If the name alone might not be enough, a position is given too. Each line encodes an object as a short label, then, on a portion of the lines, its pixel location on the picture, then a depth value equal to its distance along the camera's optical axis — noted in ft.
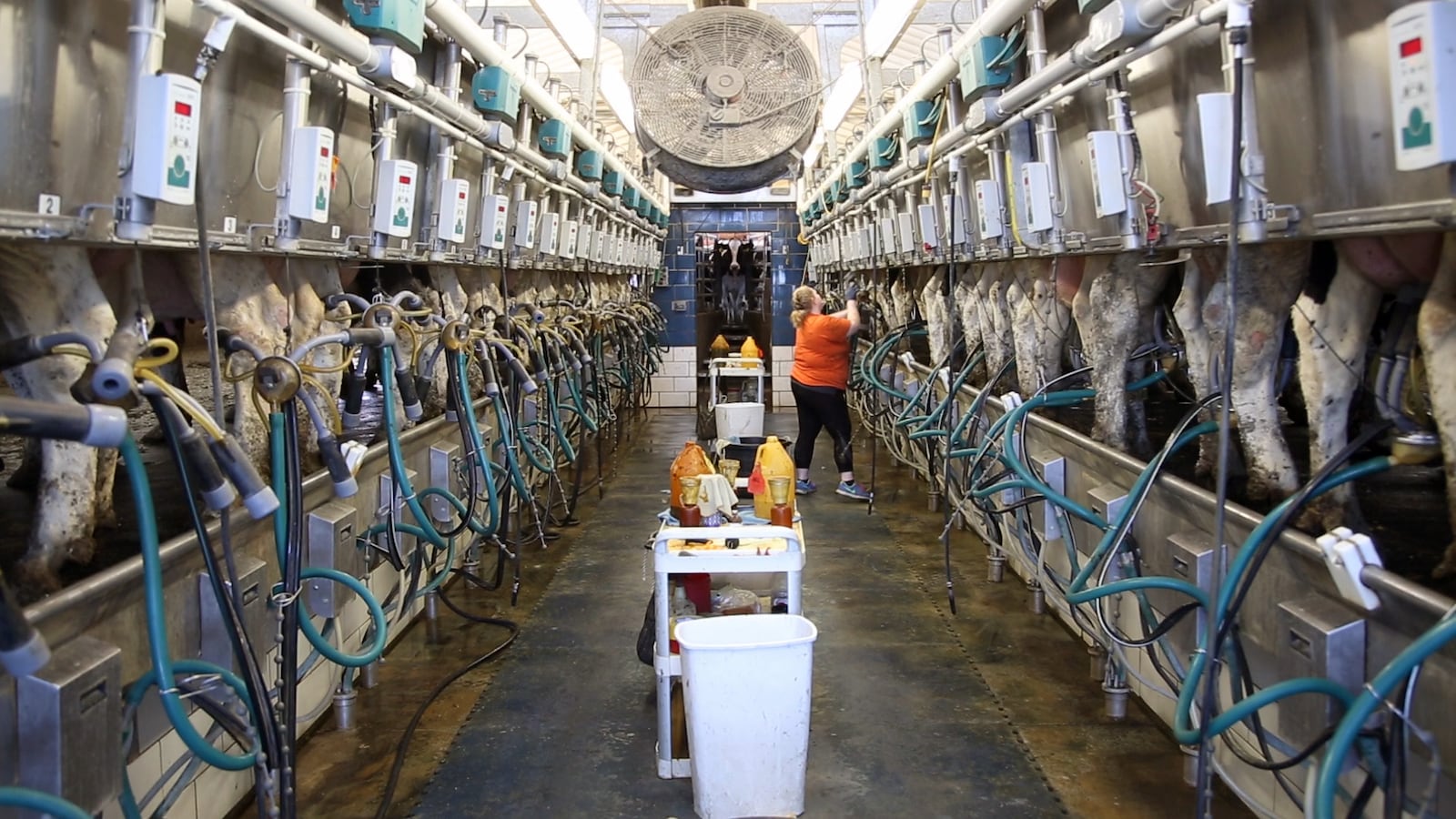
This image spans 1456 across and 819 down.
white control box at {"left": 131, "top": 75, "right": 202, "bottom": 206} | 6.74
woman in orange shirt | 21.94
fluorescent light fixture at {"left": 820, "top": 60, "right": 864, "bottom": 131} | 25.82
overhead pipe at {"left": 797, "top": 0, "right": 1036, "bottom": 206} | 11.82
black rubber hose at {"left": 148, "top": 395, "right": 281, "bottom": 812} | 5.62
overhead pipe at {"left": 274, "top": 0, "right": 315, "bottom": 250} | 9.24
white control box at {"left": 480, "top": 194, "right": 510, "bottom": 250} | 15.89
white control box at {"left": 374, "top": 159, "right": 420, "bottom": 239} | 11.16
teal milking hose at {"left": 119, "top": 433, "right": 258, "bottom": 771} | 5.36
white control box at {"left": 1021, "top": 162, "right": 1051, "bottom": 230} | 11.83
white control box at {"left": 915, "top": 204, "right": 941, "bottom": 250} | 18.19
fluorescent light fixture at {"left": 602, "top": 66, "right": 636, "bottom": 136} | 26.94
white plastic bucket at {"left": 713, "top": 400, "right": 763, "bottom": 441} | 24.89
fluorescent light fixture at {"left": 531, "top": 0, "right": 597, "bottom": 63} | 17.78
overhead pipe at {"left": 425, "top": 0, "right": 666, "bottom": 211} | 12.30
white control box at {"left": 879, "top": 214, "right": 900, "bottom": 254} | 22.08
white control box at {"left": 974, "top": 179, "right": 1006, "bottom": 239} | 14.24
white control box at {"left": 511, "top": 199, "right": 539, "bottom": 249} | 17.89
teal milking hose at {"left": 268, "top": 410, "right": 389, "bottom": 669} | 7.70
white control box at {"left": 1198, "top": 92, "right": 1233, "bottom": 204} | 7.56
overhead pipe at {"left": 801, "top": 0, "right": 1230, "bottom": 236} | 7.80
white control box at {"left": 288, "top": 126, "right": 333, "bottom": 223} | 9.17
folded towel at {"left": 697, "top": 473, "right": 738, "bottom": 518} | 10.69
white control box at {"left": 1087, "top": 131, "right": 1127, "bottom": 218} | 9.67
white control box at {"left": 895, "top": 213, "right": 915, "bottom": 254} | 20.35
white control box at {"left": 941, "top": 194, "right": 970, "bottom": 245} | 17.17
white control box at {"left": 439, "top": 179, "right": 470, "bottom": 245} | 13.48
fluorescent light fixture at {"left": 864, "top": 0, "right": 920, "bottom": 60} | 18.01
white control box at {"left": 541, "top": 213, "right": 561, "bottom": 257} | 20.74
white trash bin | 8.26
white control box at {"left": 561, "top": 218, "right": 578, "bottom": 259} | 22.82
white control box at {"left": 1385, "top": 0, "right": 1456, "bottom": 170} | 5.16
